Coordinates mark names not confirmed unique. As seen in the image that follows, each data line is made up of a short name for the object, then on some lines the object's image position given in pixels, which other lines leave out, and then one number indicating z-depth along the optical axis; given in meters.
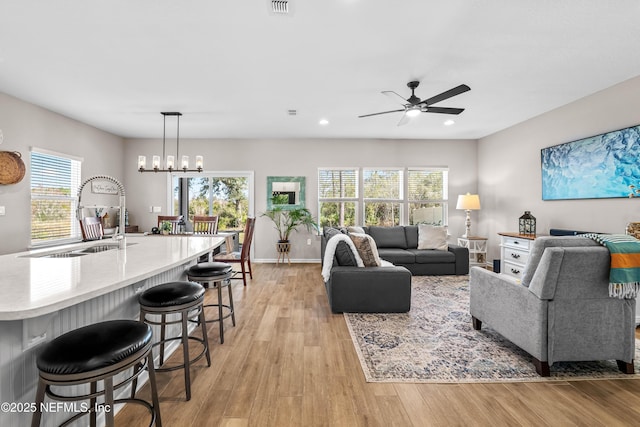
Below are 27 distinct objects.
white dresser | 4.12
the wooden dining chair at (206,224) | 4.81
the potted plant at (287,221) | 6.04
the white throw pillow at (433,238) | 5.32
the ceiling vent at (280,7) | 2.09
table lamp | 5.62
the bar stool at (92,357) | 1.03
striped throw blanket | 1.91
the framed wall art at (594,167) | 3.32
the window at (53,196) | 4.27
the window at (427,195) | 6.40
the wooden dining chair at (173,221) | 4.66
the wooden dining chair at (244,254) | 4.12
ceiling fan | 3.36
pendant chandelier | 4.33
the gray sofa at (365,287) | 3.26
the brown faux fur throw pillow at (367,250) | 3.49
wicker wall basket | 3.71
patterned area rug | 2.10
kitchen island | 1.08
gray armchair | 1.97
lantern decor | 4.38
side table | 5.62
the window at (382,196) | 6.39
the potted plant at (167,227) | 4.63
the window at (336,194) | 6.35
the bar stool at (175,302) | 1.75
